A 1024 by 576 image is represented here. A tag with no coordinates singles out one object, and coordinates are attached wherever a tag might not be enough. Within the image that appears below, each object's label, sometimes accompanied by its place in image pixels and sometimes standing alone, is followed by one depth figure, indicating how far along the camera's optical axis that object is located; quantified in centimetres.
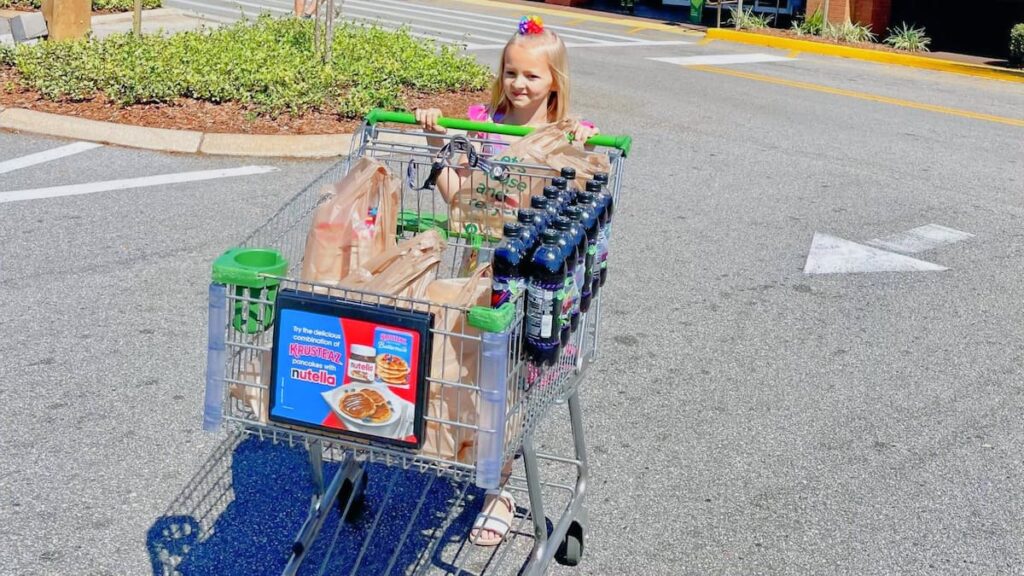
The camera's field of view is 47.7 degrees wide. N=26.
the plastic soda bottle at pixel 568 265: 292
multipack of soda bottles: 283
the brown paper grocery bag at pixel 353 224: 316
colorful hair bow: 431
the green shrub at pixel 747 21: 2145
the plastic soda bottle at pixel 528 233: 290
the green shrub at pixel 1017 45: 1798
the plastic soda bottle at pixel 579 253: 302
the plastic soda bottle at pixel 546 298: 284
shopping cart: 276
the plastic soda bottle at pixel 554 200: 311
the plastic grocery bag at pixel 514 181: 362
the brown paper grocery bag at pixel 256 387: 288
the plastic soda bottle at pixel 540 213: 300
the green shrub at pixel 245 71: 965
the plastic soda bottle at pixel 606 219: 327
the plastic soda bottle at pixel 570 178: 332
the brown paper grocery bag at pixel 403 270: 288
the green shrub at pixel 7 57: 1098
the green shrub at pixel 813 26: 2091
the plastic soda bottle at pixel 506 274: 282
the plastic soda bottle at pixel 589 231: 312
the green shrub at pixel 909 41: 2003
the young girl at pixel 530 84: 430
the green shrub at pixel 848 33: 2053
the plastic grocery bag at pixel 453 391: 275
